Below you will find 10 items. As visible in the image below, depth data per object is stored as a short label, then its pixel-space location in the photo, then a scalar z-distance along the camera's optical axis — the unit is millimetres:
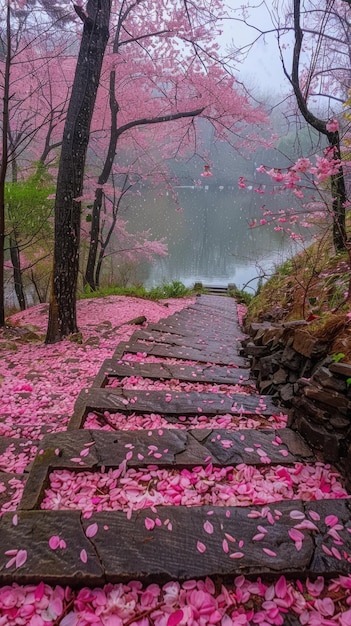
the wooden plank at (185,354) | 3889
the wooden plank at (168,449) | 1814
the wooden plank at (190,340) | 4516
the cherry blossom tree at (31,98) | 5384
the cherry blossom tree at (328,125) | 3887
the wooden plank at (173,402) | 2420
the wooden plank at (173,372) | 3102
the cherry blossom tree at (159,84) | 7258
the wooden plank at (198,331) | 5242
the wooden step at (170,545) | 1257
